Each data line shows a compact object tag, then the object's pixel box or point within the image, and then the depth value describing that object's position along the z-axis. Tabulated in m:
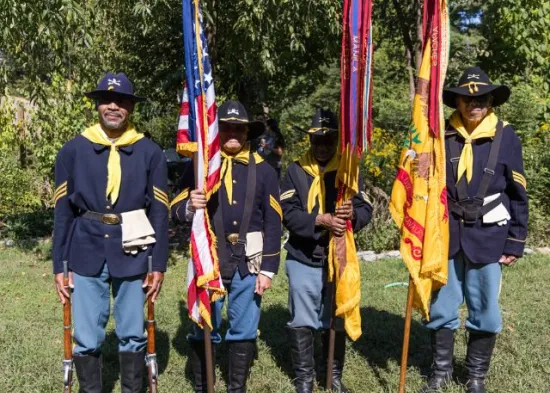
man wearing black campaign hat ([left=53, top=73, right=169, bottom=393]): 3.69
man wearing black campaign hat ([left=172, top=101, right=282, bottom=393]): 3.98
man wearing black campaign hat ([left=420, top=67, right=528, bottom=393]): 4.04
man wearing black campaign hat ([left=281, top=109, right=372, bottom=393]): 4.17
